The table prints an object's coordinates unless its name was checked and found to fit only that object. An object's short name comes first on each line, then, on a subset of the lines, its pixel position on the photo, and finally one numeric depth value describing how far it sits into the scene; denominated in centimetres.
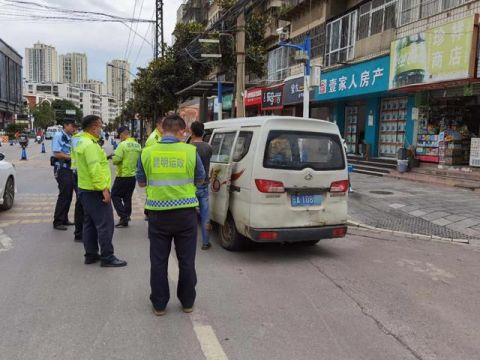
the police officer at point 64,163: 723
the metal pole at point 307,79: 1136
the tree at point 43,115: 9869
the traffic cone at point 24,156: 2295
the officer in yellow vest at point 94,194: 523
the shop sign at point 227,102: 2909
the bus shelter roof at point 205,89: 1898
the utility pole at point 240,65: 1305
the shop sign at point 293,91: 2048
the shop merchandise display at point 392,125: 1636
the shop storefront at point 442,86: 1166
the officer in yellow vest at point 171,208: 395
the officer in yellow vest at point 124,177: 748
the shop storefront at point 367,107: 1581
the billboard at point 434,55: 1150
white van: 551
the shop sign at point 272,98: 2303
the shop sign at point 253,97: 2567
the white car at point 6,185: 869
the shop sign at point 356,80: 1532
